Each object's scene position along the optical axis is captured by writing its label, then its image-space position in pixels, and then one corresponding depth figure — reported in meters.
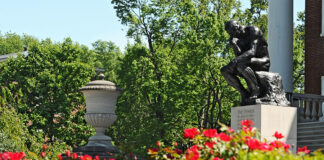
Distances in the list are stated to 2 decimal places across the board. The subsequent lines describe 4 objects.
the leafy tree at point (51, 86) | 39.72
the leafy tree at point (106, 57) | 59.84
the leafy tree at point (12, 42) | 81.06
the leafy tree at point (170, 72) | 36.62
